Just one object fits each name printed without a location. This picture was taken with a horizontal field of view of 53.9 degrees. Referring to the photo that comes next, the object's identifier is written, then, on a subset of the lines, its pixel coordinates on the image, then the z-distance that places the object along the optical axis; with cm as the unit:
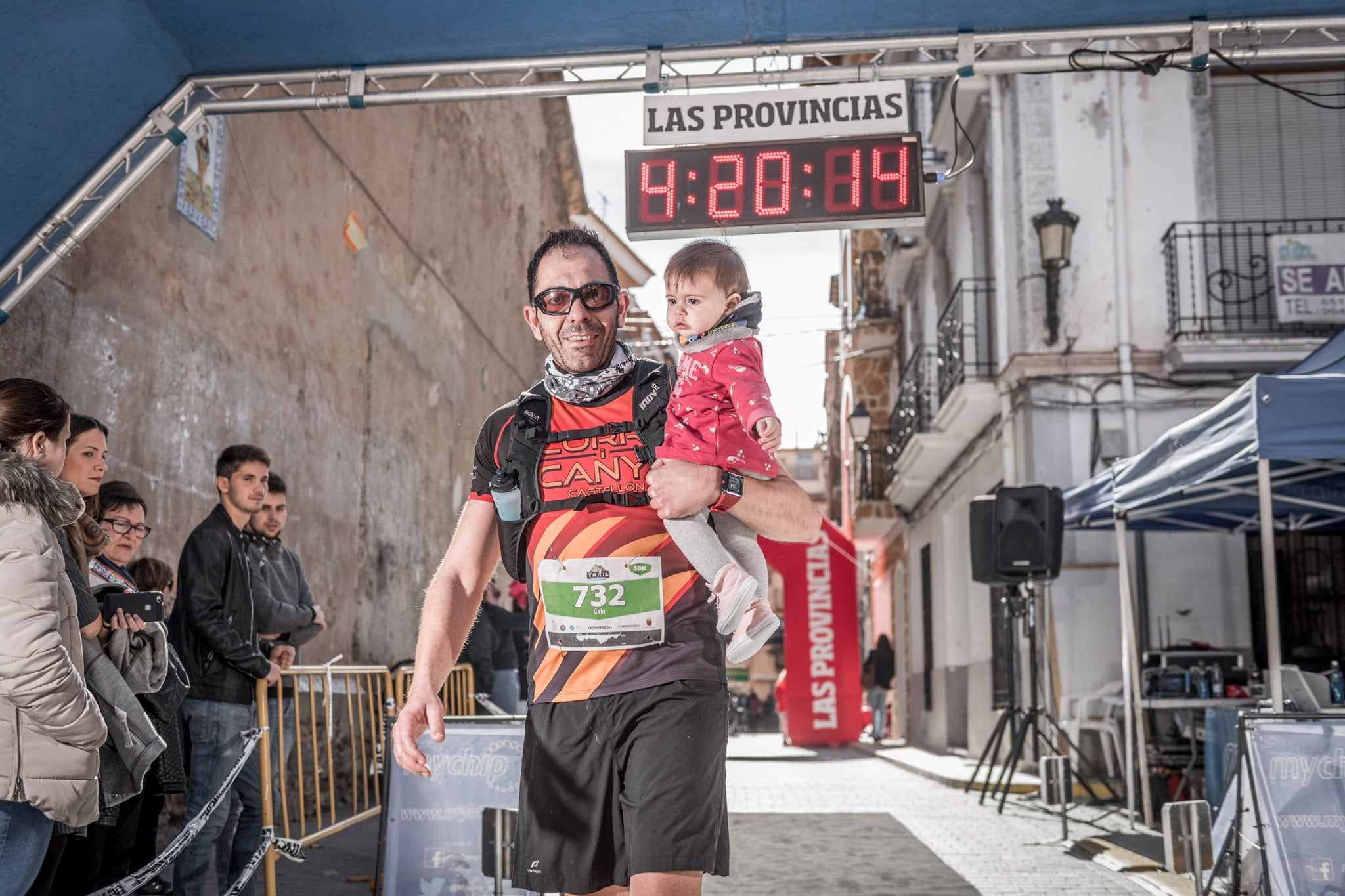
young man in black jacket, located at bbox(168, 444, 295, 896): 579
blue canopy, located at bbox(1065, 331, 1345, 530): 659
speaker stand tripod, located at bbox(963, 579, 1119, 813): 1062
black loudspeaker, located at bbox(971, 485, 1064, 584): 1070
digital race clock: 709
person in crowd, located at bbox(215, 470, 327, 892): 655
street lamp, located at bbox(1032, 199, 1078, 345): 1355
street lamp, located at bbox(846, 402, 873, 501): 2414
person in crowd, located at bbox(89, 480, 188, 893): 512
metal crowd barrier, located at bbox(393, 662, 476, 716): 959
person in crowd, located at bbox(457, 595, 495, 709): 1115
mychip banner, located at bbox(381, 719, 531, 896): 528
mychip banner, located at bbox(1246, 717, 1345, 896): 537
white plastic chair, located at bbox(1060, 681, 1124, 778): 1188
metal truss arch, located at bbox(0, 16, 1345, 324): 627
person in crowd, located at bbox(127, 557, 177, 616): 620
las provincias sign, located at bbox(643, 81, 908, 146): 680
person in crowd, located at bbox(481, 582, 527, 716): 1200
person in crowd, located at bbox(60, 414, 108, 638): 437
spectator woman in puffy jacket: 362
